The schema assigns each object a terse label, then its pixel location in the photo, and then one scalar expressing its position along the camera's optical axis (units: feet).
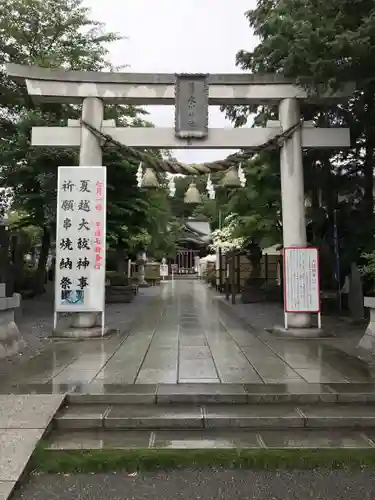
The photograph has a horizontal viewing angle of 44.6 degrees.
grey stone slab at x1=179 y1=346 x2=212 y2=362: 25.53
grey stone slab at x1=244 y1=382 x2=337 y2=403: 17.72
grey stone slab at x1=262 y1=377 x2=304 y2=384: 19.74
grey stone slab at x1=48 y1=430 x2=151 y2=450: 14.46
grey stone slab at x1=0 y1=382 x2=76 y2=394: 18.40
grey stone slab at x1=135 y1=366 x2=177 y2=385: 20.02
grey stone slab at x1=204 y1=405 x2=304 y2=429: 15.88
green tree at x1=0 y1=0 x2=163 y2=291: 42.73
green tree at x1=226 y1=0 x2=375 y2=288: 25.39
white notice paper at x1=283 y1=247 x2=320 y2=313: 32.63
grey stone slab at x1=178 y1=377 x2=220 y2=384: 19.80
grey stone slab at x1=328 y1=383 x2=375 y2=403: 17.65
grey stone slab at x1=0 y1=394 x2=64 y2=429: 15.34
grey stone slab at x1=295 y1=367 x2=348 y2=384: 20.07
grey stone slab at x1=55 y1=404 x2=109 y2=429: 15.89
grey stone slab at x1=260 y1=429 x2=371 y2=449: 14.46
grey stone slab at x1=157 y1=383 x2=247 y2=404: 17.63
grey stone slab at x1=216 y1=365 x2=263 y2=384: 19.98
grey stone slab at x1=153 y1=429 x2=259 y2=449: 14.47
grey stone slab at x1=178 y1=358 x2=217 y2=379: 21.16
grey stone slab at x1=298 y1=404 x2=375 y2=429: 15.92
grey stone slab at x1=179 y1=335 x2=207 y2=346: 29.90
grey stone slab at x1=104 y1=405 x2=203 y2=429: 15.87
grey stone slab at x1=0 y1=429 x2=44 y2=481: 12.58
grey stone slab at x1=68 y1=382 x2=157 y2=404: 17.67
